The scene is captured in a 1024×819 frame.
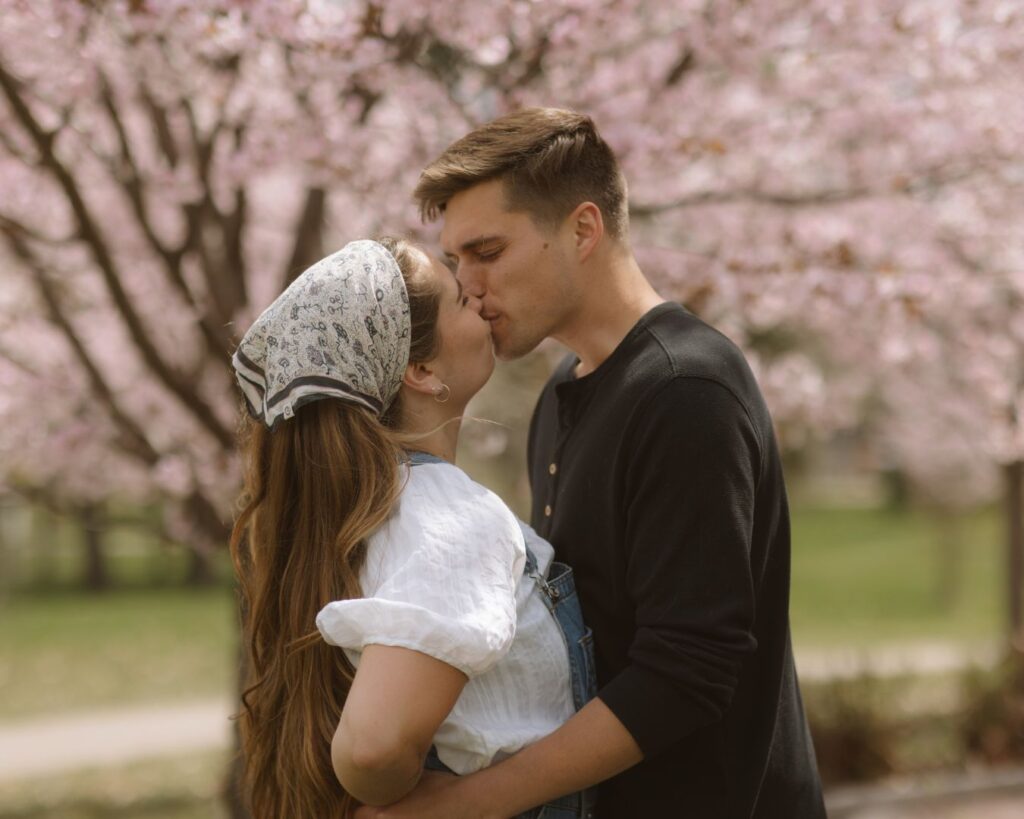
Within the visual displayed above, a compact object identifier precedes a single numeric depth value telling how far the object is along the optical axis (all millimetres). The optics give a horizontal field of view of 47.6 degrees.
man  1866
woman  1691
